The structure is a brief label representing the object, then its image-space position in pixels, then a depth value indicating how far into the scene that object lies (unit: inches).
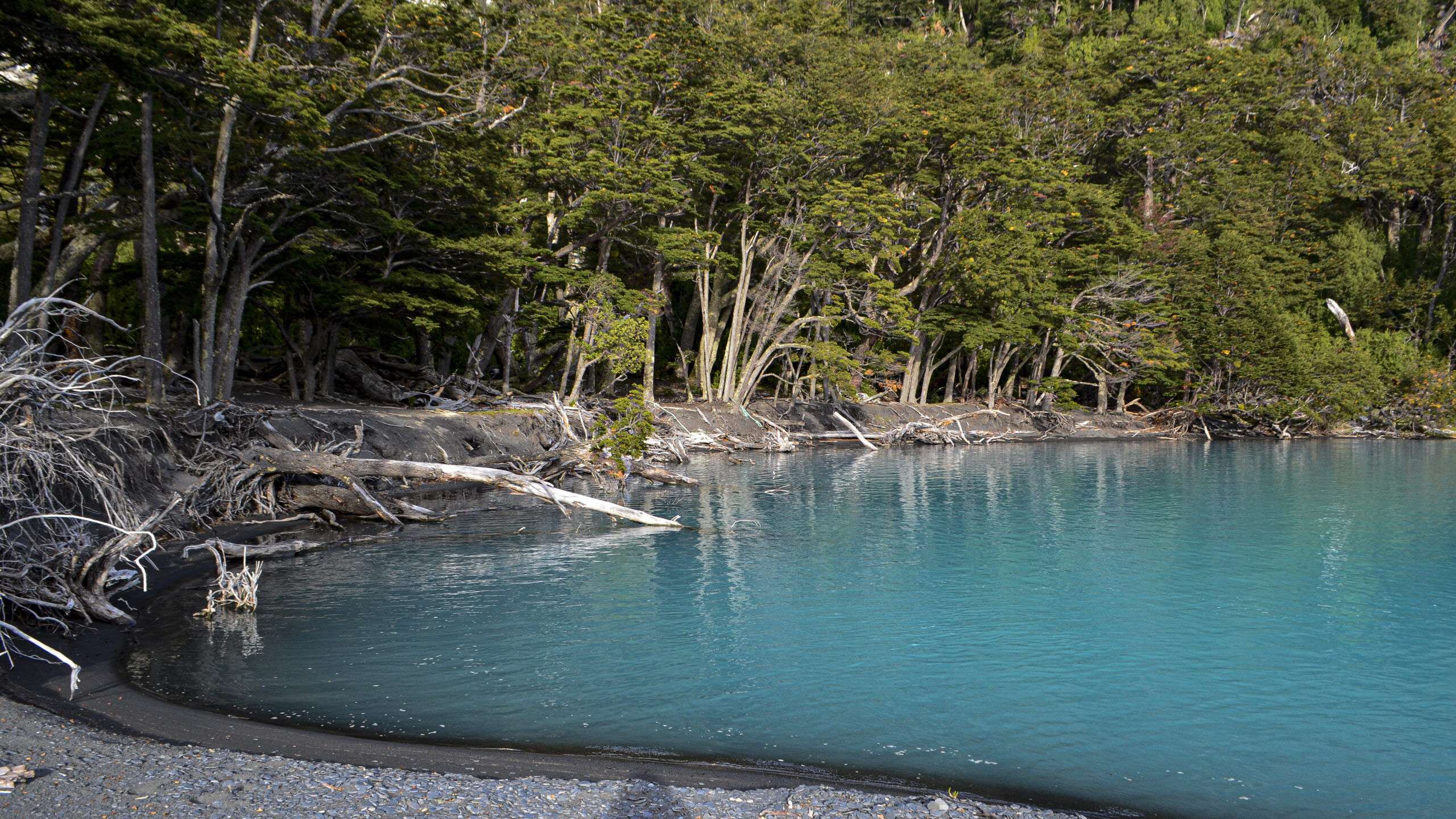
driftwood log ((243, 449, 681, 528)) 636.1
